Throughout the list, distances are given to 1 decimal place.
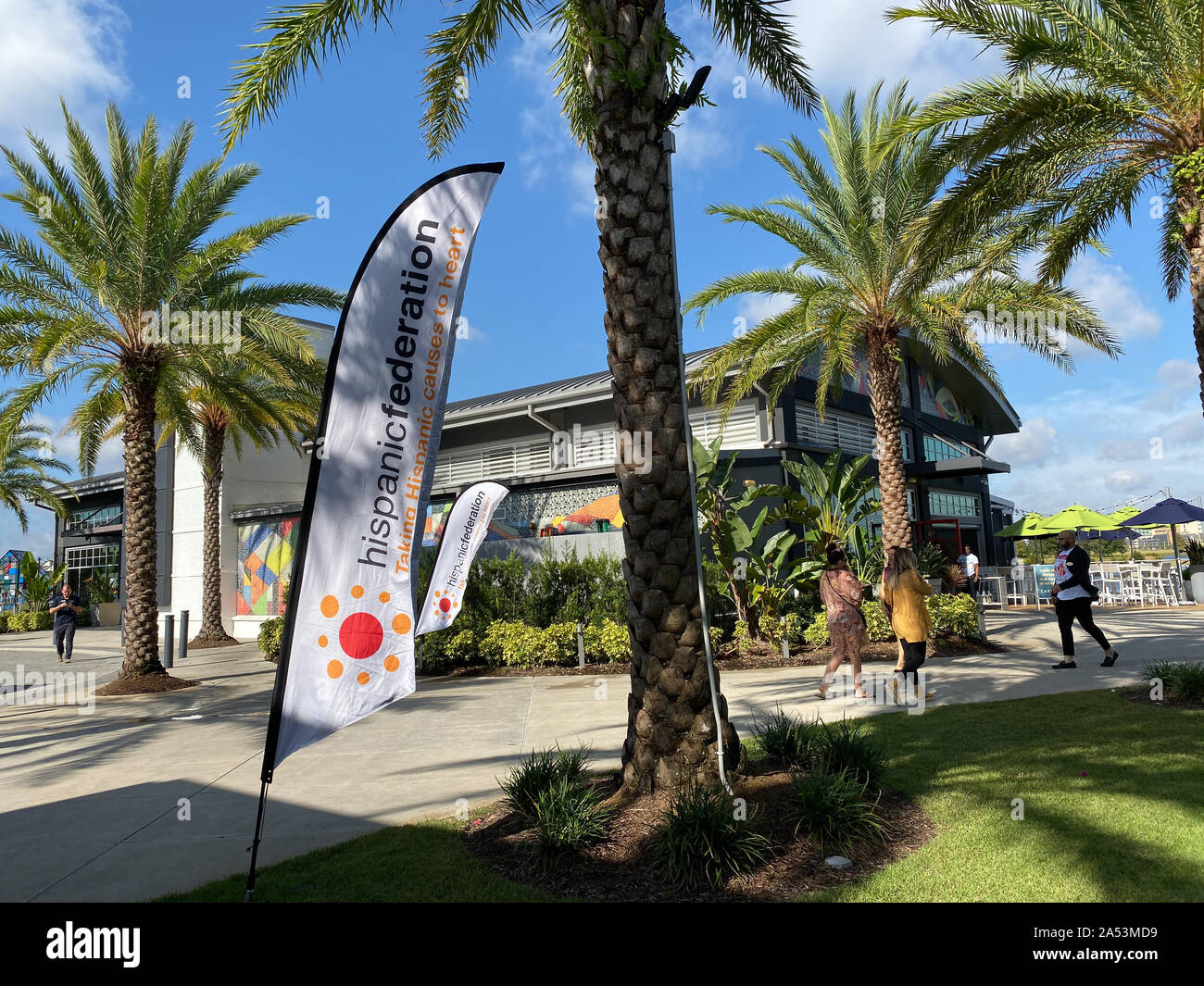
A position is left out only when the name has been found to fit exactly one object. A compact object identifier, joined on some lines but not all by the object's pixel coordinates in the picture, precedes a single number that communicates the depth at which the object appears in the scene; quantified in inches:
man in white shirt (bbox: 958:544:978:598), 807.7
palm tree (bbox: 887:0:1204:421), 336.5
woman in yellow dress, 328.2
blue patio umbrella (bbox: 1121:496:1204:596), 887.1
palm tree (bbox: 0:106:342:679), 505.4
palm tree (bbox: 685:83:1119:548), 533.6
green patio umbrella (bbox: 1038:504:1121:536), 952.9
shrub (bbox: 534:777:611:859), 175.0
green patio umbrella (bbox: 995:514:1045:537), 1044.5
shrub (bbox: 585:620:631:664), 531.8
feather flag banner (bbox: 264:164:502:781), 165.0
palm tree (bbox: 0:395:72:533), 1282.0
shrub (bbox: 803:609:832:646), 533.6
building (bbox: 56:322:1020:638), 737.0
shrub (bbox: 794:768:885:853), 177.0
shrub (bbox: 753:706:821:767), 225.6
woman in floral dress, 362.6
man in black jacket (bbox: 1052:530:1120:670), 408.5
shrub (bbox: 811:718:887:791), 203.9
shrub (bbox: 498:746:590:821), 200.2
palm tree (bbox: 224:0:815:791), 197.3
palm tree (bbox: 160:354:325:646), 697.0
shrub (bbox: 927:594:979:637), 538.6
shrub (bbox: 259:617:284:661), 633.2
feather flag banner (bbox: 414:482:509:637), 500.4
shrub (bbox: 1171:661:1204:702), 310.3
